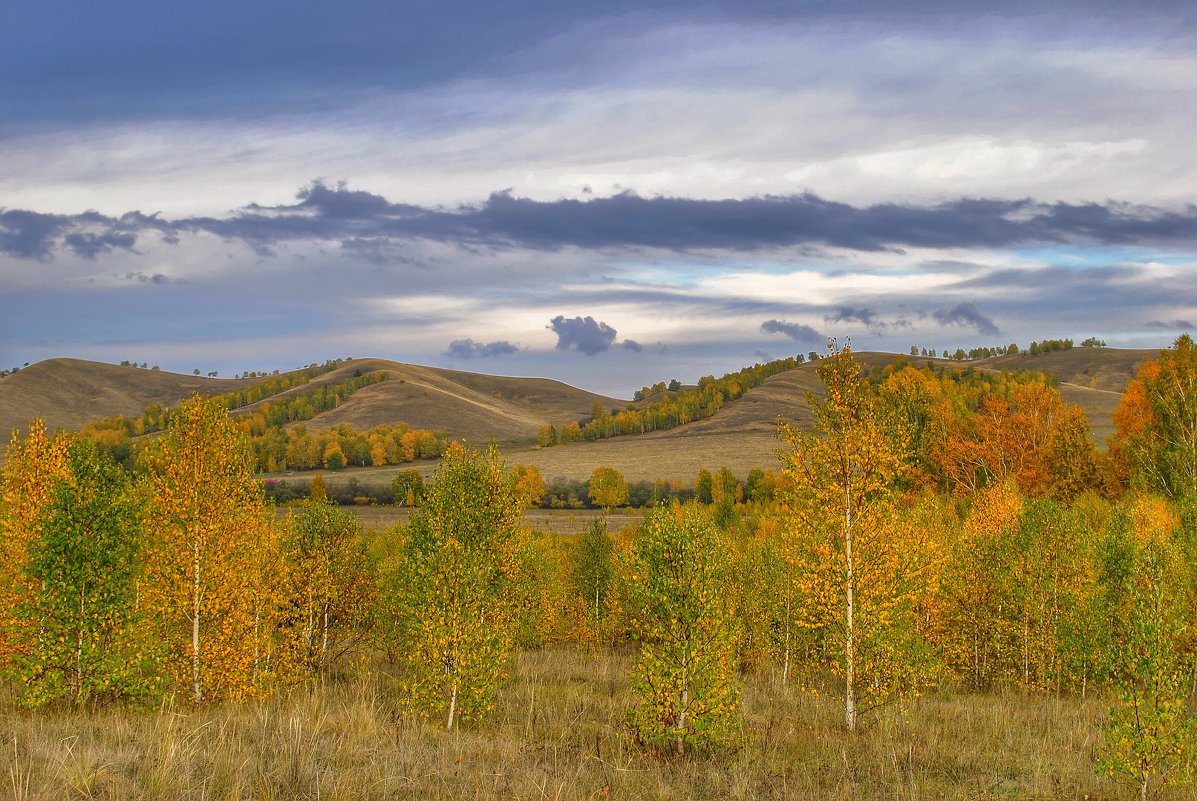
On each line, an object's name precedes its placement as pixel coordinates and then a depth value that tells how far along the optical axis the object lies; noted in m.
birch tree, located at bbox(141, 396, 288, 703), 28.27
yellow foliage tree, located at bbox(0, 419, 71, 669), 30.86
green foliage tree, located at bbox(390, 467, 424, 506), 161.75
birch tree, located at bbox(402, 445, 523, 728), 26.66
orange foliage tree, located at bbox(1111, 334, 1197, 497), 74.69
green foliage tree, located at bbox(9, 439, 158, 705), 25.84
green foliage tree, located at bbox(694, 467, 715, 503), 156.12
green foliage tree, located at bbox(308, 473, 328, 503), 155.40
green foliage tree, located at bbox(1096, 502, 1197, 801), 18.03
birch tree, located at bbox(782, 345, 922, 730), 26.12
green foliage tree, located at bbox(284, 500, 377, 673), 39.59
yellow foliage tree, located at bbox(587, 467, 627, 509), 159.62
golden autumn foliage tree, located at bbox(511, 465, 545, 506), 159.12
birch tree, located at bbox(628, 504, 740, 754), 22.56
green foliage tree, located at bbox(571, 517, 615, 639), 66.00
